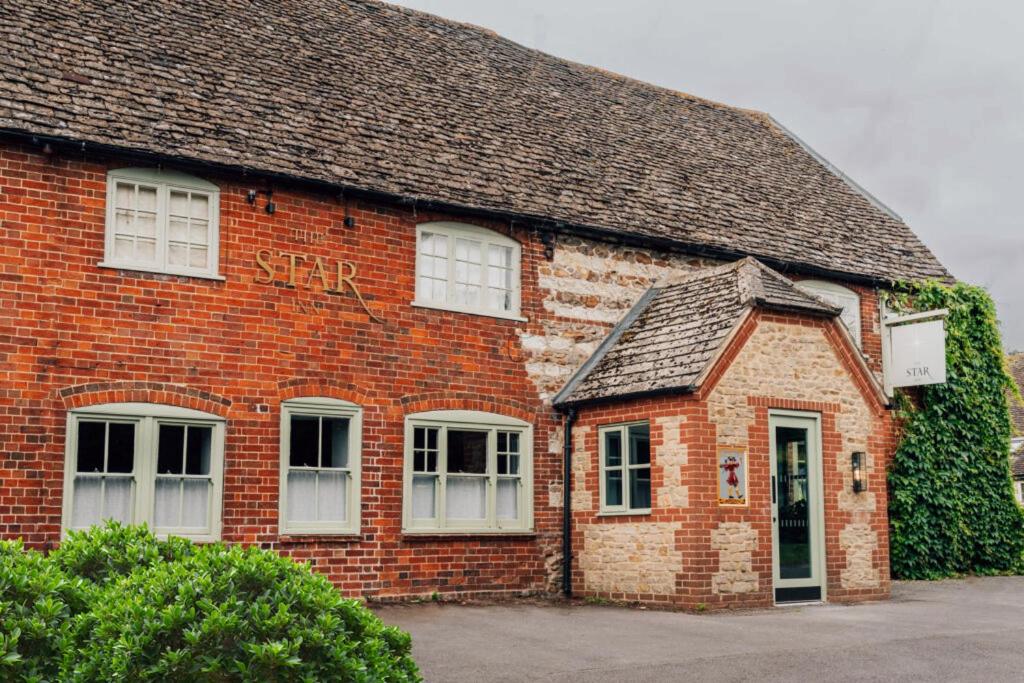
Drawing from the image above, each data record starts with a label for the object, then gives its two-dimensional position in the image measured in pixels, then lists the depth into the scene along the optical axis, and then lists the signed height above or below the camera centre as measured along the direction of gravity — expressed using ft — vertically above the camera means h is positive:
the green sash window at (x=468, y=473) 48.65 +0.54
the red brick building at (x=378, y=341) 41.93 +5.97
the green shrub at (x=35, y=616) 20.45 -2.46
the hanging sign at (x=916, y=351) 62.03 +7.50
